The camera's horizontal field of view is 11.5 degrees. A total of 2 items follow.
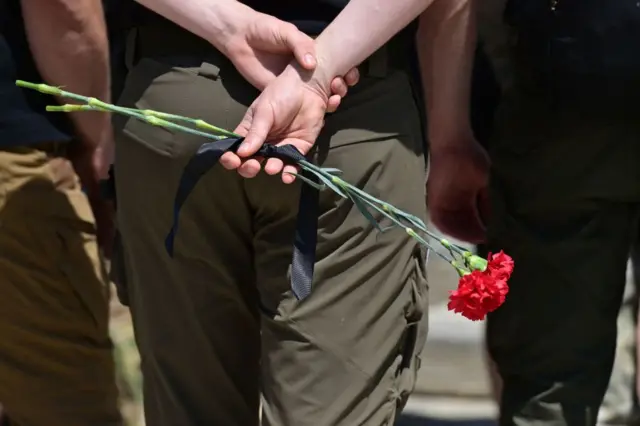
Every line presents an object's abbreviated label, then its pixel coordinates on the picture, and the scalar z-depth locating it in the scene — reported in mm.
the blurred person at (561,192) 3916
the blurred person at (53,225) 4078
